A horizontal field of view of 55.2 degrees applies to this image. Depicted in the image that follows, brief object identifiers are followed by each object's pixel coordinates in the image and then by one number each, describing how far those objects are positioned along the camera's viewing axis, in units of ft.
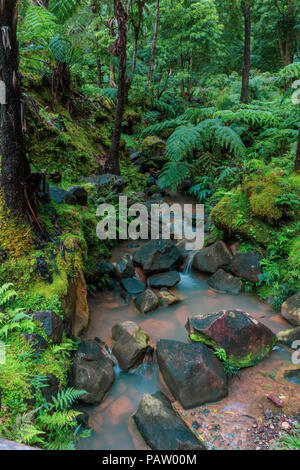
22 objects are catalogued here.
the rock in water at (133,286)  15.62
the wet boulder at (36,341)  8.80
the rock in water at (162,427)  7.97
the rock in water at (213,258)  17.02
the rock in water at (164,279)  16.07
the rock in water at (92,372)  9.56
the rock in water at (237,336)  10.86
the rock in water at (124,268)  16.38
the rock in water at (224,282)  15.69
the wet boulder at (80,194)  17.35
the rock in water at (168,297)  14.89
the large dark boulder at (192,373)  9.57
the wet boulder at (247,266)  15.58
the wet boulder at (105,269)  15.94
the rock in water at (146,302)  14.28
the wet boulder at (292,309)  12.76
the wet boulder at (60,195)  15.26
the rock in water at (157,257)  16.80
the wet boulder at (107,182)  20.96
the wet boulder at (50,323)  9.37
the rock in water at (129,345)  11.01
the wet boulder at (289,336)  11.89
